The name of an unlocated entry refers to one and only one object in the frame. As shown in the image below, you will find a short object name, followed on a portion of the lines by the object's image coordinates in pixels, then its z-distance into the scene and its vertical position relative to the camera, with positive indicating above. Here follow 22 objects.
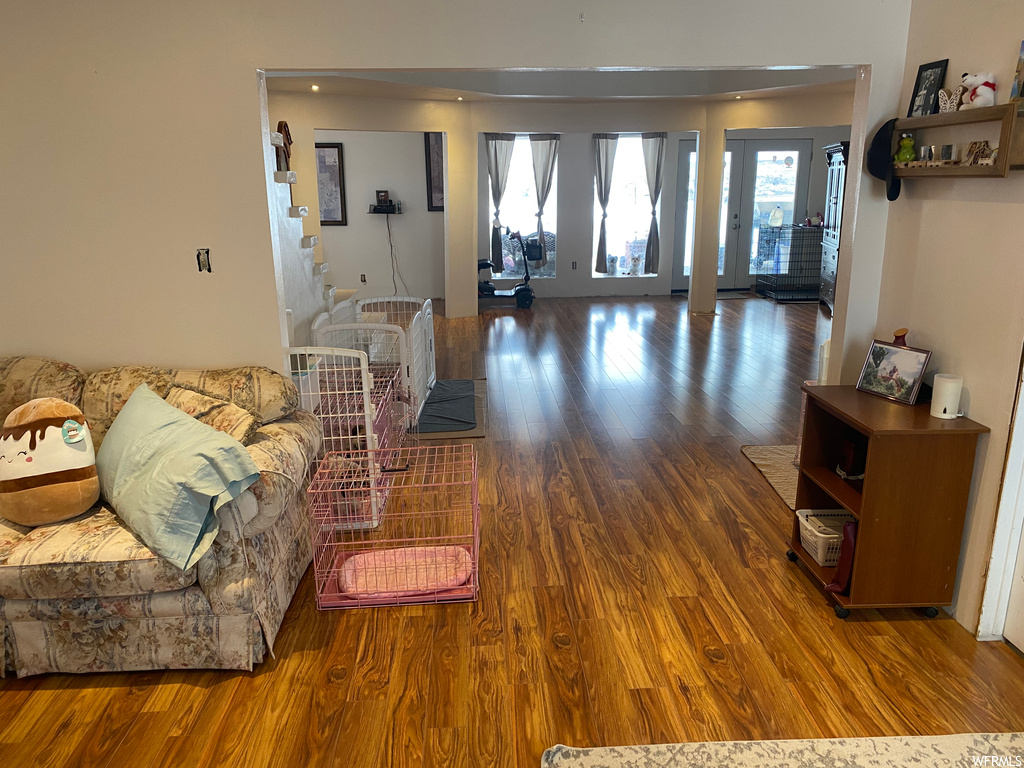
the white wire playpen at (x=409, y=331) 4.03 -0.73
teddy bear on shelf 2.34 +0.39
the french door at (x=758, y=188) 9.52 +0.36
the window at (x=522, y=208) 9.35 +0.11
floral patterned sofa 2.23 -1.15
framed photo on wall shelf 2.61 +0.45
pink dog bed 2.82 -1.36
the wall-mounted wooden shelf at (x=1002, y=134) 2.21 +0.24
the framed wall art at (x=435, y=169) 9.01 +0.57
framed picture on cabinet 2.70 -0.57
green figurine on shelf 2.73 +0.24
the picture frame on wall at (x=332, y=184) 8.96 +0.39
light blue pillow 2.21 -0.81
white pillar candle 2.51 -0.60
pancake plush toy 2.36 -0.79
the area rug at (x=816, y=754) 2.01 -1.45
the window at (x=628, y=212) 9.45 +0.05
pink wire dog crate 2.82 -1.35
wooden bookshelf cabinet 2.46 -0.96
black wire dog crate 9.30 -0.57
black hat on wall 2.81 +0.21
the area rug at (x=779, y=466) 3.75 -1.34
